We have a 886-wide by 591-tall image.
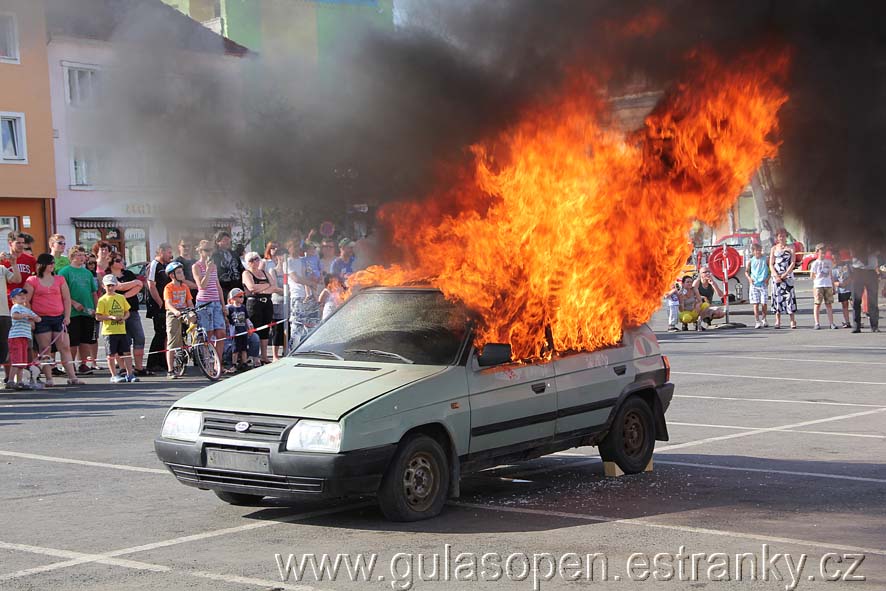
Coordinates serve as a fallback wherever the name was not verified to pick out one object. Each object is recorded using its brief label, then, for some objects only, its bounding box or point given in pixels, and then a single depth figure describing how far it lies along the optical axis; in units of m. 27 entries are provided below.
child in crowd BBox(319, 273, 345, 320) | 16.48
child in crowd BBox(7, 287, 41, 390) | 15.81
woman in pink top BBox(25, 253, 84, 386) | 16.16
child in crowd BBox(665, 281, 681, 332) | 25.64
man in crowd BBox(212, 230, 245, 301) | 16.62
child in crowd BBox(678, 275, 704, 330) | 25.66
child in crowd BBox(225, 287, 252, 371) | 17.88
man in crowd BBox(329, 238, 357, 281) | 15.64
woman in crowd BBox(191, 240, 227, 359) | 16.94
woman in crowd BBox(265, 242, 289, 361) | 18.55
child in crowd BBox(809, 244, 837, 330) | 24.30
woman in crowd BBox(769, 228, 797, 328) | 24.23
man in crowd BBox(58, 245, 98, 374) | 17.30
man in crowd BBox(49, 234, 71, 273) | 17.41
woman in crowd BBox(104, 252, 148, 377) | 17.27
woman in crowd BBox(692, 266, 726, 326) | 26.00
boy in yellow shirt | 16.78
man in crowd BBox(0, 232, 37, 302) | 16.38
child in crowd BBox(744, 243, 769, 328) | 25.38
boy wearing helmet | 17.00
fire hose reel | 29.72
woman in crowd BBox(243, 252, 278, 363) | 18.03
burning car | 7.57
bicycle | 16.84
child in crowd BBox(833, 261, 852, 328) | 24.41
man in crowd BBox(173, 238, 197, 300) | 17.00
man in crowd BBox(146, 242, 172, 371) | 17.38
